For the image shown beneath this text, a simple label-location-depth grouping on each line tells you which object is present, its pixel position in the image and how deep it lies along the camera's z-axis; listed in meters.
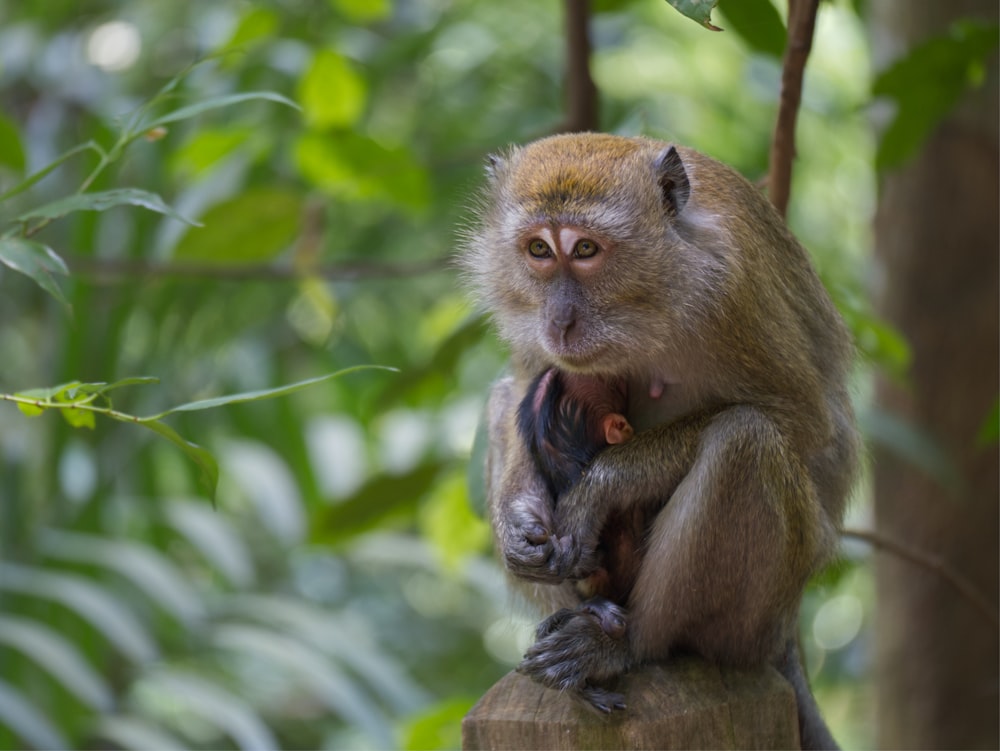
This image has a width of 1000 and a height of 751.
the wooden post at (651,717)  5.26
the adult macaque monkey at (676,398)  6.20
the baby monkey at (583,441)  6.76
